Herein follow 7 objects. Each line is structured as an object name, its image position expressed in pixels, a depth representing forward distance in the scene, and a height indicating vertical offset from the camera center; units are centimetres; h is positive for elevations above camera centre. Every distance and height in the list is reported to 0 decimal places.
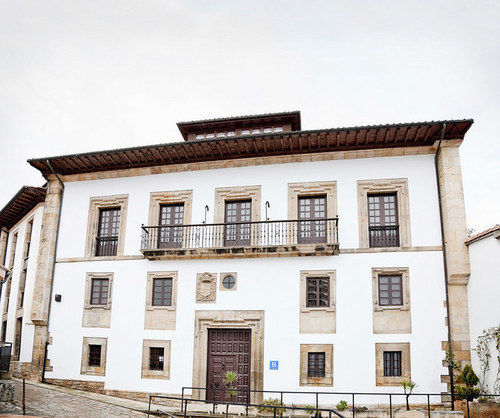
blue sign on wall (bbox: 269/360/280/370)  1402 -60
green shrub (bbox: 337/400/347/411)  1298 -155
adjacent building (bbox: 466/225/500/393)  1209 +111
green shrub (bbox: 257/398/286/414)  1303 -157
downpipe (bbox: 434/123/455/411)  1287 +187
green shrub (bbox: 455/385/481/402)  1230 -108
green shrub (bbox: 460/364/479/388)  1243 -74
